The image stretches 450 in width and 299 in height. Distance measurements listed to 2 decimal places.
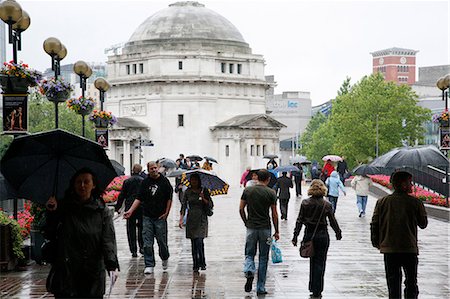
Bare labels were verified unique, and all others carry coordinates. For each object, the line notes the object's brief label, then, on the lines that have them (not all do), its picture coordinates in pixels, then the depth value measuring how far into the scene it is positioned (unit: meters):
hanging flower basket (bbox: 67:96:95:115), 33.00
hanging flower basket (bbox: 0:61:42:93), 19.84
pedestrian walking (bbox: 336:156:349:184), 48.02
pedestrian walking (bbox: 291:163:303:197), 46.61
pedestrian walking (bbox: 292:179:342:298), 13.61
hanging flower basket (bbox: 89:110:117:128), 37.16
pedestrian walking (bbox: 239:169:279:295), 13.99
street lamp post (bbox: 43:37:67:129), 26.06
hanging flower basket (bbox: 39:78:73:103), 26.20
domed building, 97.94
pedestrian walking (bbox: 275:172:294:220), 29.52
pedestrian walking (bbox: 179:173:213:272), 16.59
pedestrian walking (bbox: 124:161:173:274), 16.53
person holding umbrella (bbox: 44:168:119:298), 9.34
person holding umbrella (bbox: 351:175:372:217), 30.84
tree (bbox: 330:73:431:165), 89.94
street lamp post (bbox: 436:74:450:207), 32.88
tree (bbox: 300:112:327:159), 141.82
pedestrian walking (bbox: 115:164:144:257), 18.91
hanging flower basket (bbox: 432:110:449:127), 33.59
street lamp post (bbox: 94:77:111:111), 36.91
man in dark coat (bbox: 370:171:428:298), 12.09
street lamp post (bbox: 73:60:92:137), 31.75
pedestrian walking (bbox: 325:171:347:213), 29.01
